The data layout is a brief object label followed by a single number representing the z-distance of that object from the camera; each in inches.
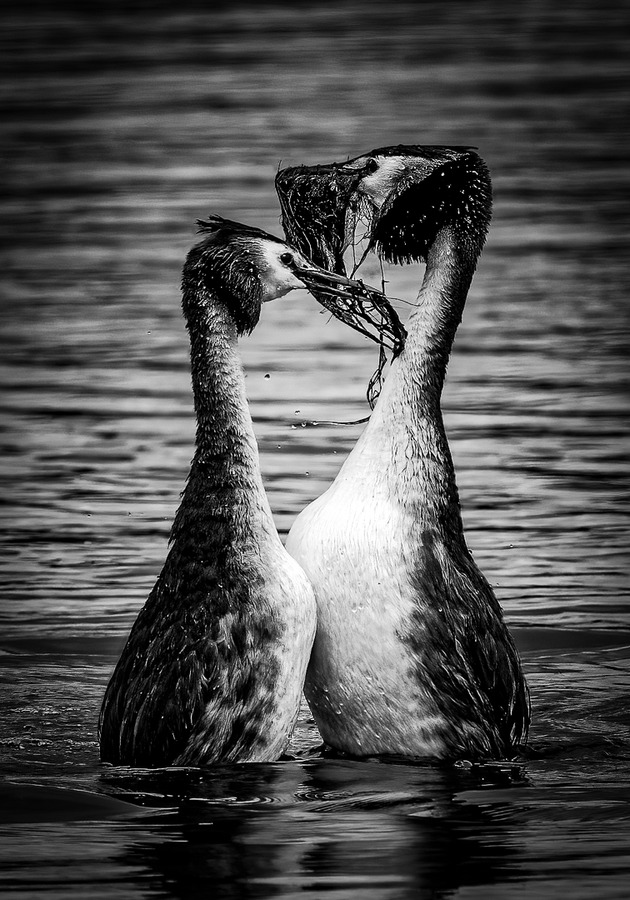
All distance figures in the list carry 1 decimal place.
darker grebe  602.9
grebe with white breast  631.8
